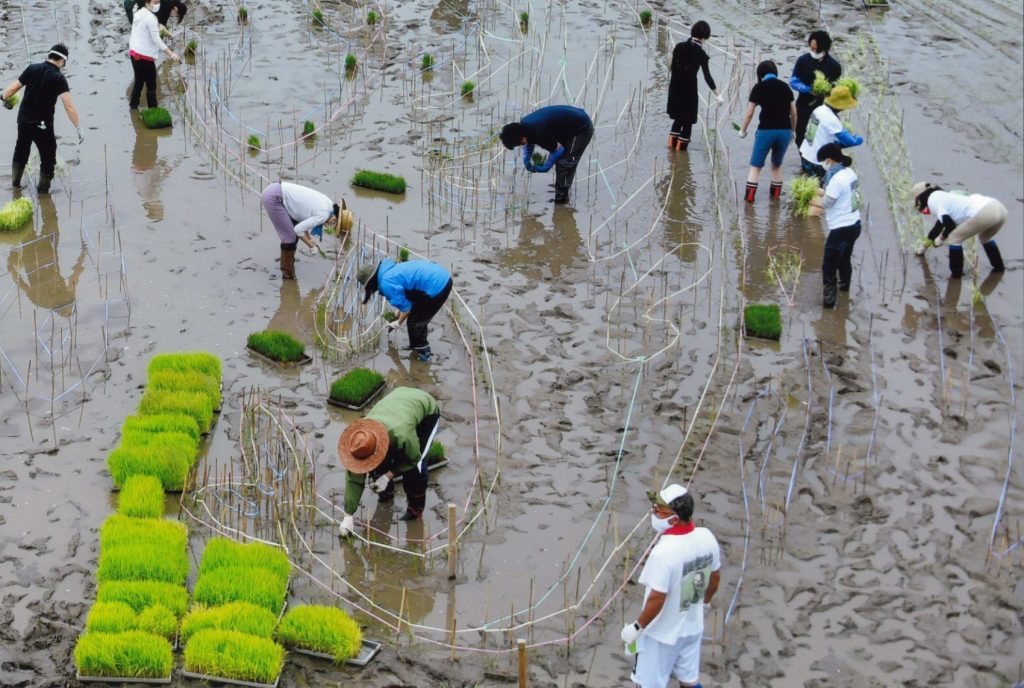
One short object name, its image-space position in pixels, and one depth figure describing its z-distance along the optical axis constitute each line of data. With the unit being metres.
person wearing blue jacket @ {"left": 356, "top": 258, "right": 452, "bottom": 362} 20.08
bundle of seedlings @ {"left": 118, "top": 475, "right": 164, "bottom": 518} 16.69
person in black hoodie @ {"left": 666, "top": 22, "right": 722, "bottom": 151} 27.89
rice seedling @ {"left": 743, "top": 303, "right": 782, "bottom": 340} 22.02
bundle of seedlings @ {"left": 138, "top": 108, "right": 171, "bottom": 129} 29.28
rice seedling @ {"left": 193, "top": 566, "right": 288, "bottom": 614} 15.18
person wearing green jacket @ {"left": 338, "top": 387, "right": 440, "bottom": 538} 15.99
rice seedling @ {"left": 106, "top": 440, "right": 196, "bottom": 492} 17.44
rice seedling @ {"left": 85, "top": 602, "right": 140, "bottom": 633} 14.42
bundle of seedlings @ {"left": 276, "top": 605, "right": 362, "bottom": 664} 14.63
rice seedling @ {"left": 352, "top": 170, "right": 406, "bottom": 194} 26.83
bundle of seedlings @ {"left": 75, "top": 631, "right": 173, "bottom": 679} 13.99
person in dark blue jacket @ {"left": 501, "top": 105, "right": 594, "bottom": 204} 24.89
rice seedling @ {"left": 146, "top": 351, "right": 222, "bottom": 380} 19.94
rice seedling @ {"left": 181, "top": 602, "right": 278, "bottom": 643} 14.59
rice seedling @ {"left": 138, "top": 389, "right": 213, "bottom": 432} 18.87
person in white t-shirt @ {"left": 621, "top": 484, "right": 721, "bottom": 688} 12.91
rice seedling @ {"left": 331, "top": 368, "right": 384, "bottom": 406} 19.87
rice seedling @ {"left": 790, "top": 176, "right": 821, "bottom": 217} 26.62
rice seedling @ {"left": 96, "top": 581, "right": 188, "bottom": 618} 14.91
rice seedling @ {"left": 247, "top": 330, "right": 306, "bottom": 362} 20.86
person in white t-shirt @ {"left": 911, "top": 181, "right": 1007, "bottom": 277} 23.34
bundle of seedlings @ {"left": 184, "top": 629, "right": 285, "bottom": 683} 14.10
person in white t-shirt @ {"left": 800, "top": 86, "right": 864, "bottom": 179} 25.19
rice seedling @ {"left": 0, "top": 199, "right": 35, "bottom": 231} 24.50
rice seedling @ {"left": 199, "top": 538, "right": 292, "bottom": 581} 15.73
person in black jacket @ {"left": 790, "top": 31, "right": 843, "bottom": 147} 27.31
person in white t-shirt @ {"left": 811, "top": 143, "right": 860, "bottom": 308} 22.50
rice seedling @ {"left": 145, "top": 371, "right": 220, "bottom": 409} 19.42
